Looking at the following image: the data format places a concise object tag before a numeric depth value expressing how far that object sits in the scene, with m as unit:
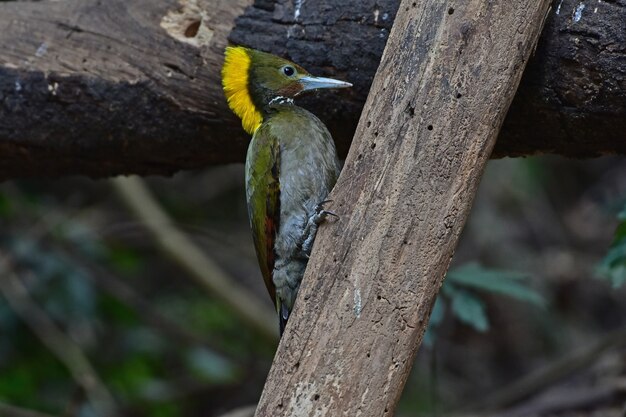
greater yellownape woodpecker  6.40
